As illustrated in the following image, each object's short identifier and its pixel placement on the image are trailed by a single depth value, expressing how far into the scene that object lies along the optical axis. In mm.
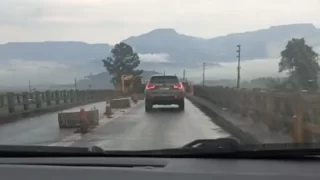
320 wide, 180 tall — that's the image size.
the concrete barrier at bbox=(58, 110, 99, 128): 16594
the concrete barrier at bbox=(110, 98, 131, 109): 31116
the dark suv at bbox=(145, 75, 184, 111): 27906
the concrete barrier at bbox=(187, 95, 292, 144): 12242
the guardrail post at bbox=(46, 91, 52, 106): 32512
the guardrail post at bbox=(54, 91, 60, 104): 33556
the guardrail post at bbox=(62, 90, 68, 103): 34488
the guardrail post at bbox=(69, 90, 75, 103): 35156
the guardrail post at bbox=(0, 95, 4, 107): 26825
